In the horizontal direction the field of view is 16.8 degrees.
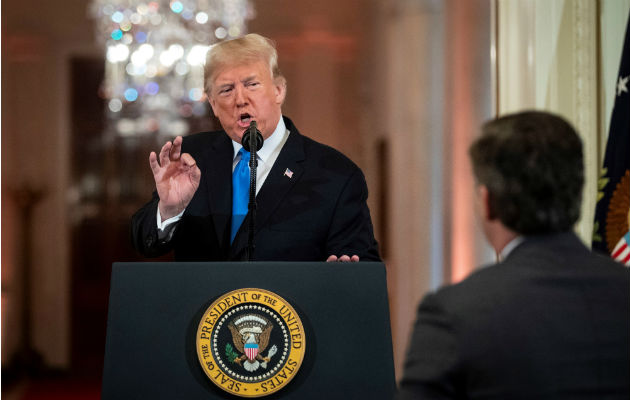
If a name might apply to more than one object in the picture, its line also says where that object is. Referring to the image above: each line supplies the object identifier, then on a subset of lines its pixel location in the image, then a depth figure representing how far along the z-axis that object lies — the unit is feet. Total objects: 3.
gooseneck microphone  16.36
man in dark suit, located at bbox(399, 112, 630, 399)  13.80
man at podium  17.48
